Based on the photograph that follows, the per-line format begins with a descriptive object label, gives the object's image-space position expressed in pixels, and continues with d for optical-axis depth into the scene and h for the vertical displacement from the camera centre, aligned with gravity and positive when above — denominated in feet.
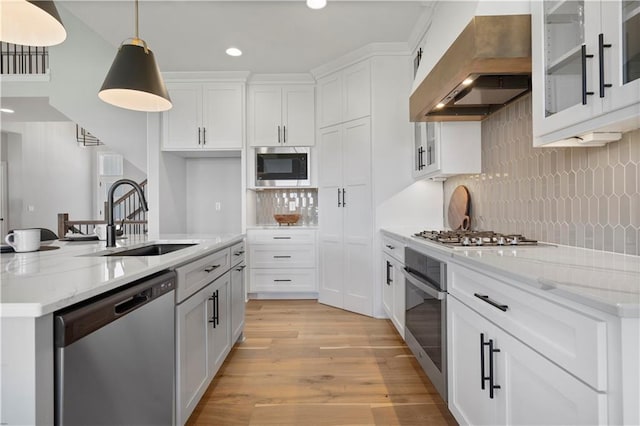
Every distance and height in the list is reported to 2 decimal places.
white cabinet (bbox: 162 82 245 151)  13.51 +4.12
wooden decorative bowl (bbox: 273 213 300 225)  14.16 -0.18
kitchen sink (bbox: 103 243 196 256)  6.95 -0.71
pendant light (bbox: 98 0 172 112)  6.15 +2.66
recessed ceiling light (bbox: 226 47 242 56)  11.44 +5.63
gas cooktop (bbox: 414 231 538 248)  5.60 -0.49
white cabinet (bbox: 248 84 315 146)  13.61 +4.02
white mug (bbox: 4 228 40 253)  5.10 -0.37
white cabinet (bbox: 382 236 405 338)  8.43 -1.89
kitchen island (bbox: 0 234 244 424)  2.39 -0.73
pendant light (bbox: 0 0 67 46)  4.65 +2.75
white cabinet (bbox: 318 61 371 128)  11.55 +4.29
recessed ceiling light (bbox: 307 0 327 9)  8.68 +5.49
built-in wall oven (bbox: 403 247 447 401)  5.54 -1.89
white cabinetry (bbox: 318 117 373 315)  11.43 -0.09
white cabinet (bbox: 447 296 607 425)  2.69 -1.75
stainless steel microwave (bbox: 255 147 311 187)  13.67 +1.91
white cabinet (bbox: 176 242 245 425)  5.03 -2.09
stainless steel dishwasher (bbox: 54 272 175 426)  2.73 -1.43
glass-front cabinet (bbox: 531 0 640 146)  3.31 +1.62
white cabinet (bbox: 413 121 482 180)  8.41 +1.63
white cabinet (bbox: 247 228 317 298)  13.30 -1.87
